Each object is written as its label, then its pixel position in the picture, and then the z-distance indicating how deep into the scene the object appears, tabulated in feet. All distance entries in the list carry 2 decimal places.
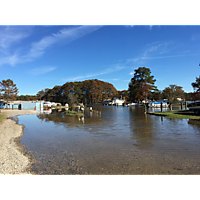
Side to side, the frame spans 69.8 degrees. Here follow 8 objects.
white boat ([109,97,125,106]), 258.16
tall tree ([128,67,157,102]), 229.04
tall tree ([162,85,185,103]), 233.76
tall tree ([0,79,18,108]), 187.62
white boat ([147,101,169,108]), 177.47
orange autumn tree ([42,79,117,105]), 280.92
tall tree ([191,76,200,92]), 117.17
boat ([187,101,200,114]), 76.83
